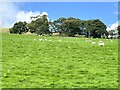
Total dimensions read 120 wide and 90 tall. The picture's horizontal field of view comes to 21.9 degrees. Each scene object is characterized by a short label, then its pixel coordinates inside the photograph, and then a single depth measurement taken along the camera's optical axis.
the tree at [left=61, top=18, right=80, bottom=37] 102.62
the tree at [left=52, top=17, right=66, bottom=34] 110.06
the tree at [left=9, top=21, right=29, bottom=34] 98.94
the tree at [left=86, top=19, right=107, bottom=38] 96.97
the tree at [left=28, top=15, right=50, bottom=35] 100.06
